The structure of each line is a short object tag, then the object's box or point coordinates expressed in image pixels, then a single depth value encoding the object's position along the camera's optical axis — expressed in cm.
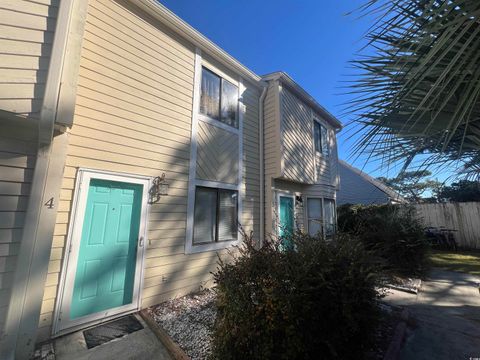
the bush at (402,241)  682
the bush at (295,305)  233
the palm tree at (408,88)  152
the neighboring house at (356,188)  1705
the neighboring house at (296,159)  725
